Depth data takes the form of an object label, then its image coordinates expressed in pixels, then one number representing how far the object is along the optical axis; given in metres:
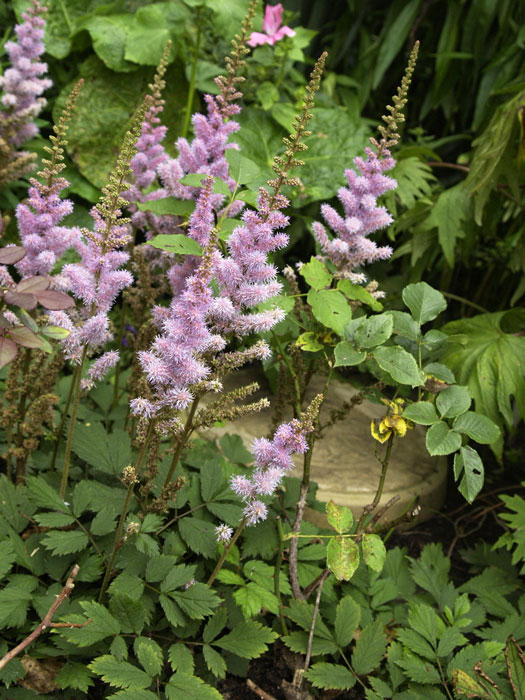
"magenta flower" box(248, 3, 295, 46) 2.54
